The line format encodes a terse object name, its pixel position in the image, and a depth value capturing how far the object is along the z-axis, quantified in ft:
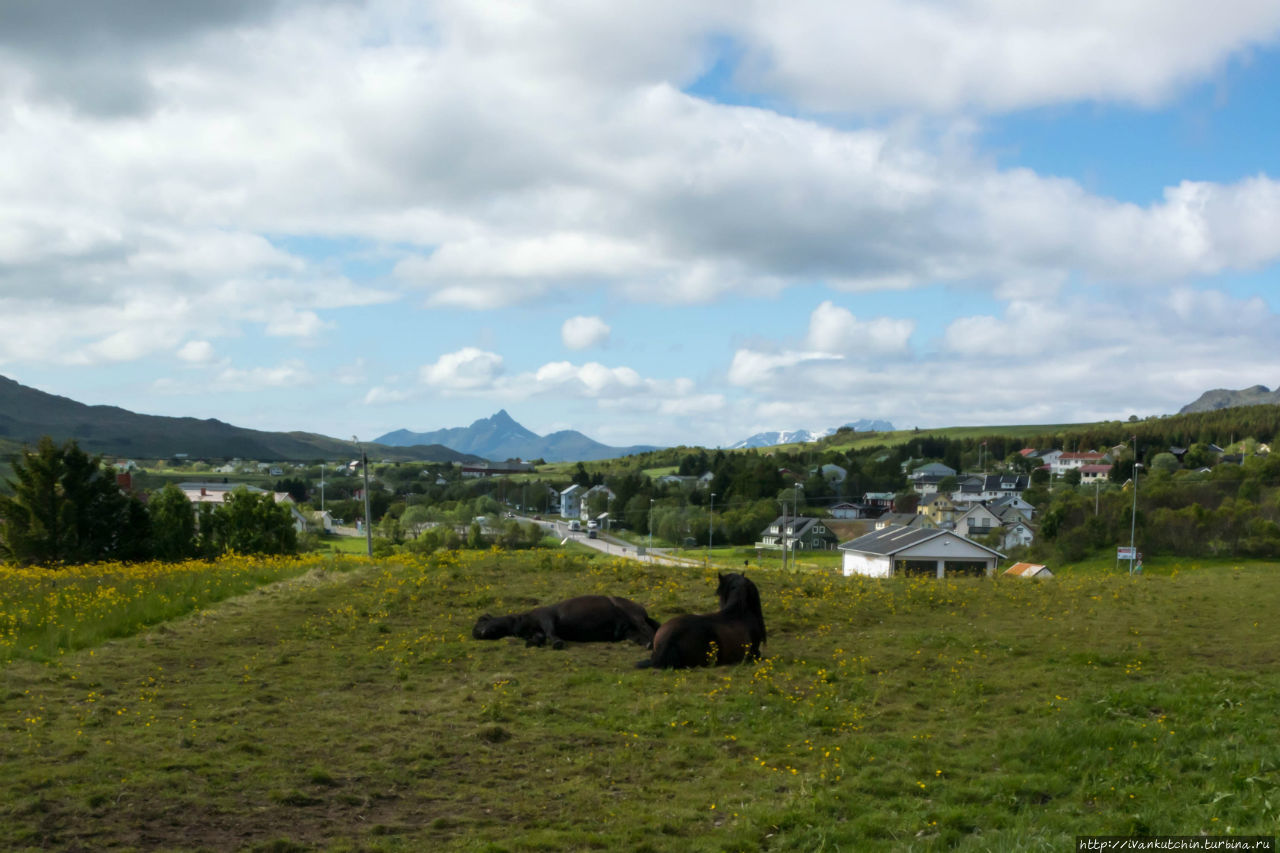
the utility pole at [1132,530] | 161.68
